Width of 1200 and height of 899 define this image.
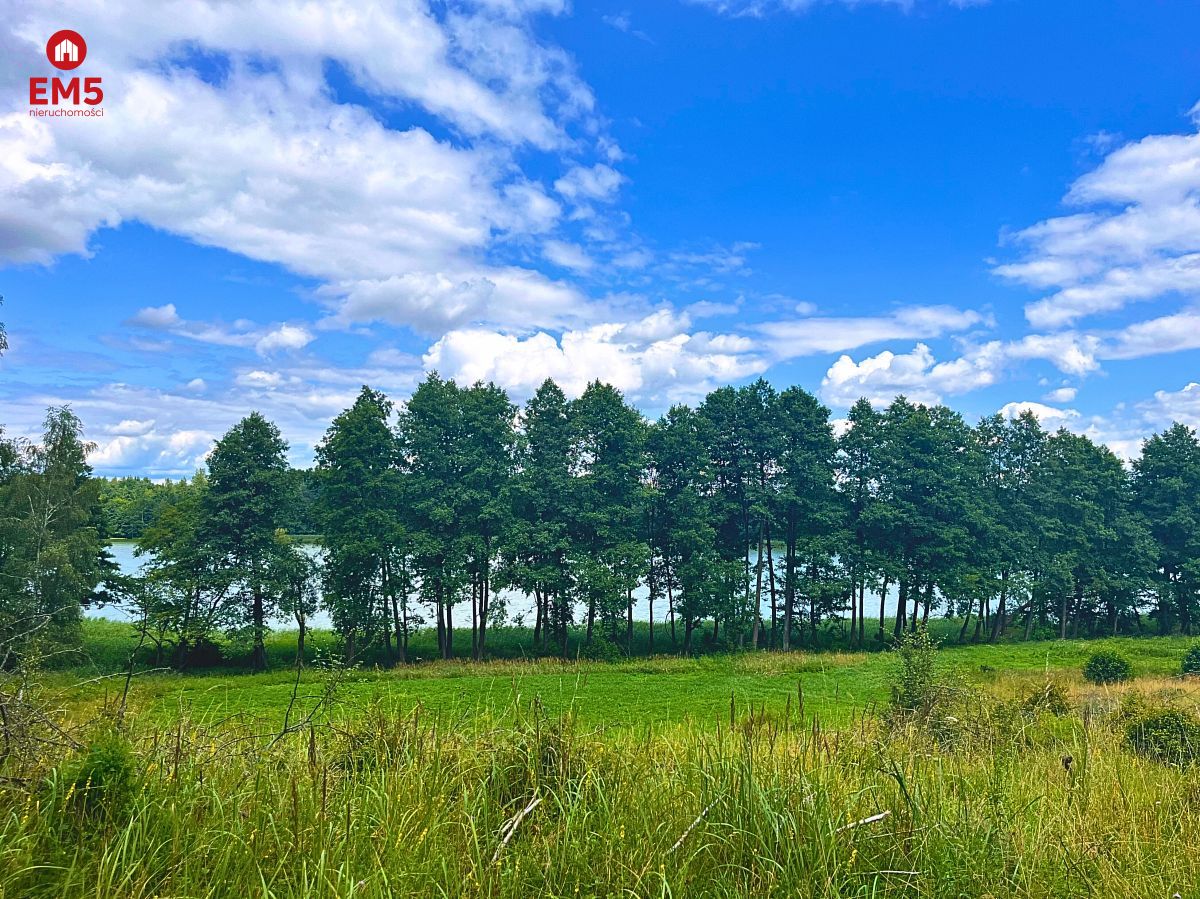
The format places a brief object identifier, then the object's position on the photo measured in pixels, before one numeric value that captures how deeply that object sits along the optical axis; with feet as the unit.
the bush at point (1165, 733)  23.59
